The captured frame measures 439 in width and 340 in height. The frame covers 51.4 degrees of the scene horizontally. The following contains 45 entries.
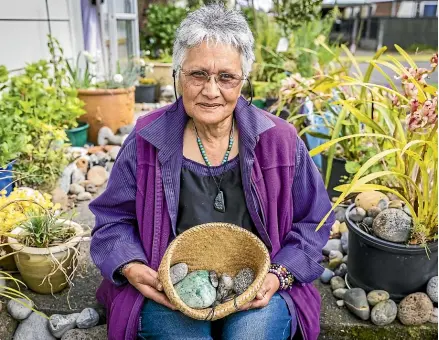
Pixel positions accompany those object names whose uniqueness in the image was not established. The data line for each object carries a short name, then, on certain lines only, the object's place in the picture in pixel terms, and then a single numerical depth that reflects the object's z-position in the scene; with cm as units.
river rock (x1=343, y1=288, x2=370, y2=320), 181
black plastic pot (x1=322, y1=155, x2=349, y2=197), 275
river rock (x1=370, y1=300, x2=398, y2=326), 178
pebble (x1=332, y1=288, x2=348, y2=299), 194
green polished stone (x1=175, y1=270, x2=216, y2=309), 133
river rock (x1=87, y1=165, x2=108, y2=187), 317
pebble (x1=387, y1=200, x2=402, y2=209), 198
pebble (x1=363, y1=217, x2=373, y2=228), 191
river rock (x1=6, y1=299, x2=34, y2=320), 179
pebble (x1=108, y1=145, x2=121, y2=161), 362
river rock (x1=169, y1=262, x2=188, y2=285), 143
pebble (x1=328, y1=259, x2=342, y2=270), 217
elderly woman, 139
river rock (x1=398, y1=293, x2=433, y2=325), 178
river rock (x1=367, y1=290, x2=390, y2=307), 182
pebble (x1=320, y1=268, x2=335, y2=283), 205
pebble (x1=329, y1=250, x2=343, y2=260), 222
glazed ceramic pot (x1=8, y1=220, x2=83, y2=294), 178
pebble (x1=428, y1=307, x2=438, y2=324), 181
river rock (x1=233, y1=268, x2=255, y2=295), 144
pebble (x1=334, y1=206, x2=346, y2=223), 260
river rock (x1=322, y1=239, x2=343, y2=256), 230
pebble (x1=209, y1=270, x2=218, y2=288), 144
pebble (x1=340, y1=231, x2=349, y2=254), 231
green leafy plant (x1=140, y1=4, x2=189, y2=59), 793
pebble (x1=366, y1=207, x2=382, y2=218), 196
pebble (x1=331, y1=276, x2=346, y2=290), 199
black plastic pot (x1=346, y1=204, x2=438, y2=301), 176
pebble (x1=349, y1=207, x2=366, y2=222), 196
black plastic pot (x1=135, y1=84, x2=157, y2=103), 603
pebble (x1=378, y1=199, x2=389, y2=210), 200
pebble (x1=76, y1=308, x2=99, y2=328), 176
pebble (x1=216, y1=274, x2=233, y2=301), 144
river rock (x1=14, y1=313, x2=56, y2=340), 177
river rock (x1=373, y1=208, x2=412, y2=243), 177
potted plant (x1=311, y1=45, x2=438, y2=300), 170
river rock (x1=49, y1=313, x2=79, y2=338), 175
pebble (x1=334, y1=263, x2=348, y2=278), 209
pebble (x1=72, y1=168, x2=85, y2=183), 309
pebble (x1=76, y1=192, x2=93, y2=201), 290
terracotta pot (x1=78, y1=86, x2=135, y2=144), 397
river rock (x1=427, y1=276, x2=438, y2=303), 181
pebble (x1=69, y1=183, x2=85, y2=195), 296
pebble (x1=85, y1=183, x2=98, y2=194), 303
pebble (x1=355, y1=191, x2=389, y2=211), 208
